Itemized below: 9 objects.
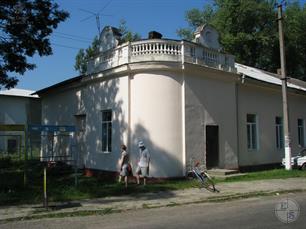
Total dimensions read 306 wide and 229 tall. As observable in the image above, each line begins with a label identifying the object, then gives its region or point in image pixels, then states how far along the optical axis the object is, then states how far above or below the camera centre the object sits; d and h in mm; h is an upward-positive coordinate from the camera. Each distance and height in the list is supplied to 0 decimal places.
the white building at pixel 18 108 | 43031 +4699
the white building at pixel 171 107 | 16953 +2025
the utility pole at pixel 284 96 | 19734 +2618
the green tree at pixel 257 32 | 41344 +12356
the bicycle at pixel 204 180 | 13867 -1135
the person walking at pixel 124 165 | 15578 -597
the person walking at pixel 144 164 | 15492 -560
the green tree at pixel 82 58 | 46062 +10776
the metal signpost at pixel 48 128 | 14633 +841
